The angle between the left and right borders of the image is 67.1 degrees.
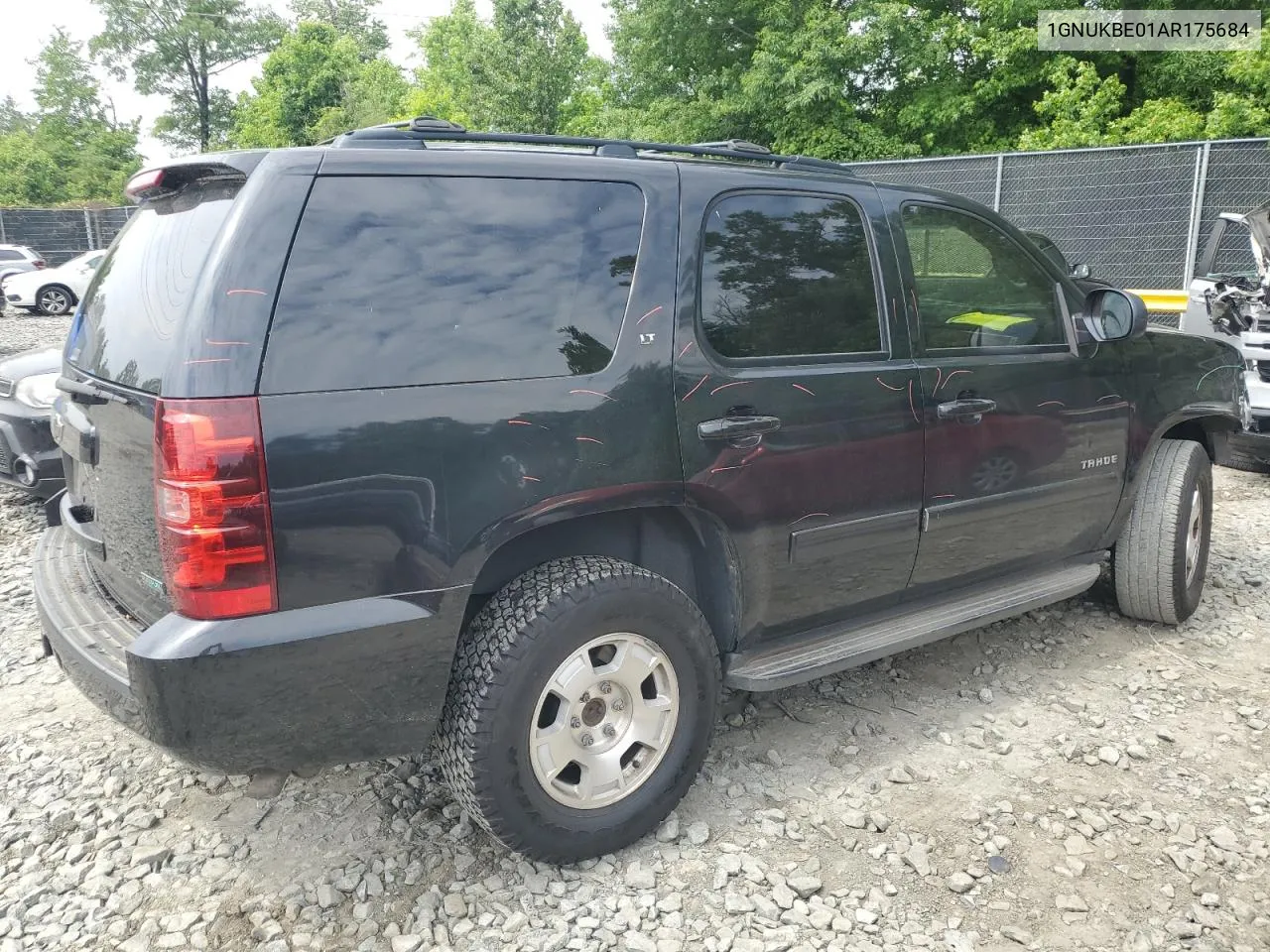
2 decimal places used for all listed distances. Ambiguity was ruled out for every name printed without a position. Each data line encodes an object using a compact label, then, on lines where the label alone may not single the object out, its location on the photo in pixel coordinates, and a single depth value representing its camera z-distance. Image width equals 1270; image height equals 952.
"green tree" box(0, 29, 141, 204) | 42.97
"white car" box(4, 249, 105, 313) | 20.20
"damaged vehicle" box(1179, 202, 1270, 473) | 7.15
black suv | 2.15
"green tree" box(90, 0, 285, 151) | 53.94
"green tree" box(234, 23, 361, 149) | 46.47
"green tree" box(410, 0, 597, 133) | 30.95
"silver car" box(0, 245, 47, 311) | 21.11
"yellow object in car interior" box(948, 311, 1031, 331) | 3.48
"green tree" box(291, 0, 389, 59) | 66.38
